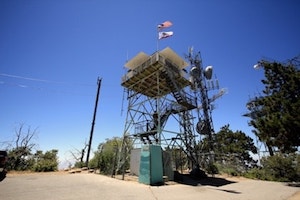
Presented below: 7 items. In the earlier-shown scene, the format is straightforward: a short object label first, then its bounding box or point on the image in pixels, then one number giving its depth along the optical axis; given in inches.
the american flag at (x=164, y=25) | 679.1
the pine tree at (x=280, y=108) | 463.8
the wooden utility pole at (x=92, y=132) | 831.4
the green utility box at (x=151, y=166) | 432.1
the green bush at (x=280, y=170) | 628.7
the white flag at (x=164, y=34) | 674.2
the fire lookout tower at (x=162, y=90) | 631.2
